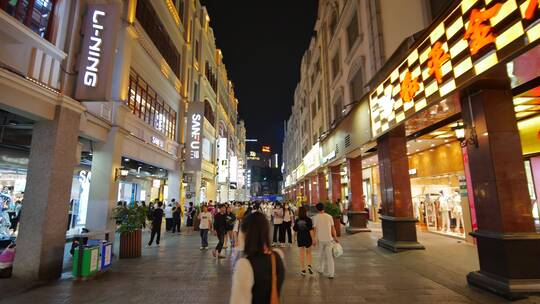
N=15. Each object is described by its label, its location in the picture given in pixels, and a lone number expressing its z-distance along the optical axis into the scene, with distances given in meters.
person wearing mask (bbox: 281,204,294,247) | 12.25
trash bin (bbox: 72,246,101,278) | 7.16
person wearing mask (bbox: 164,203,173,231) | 18.47
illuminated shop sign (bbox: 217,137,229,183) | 34.91
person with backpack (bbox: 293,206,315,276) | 7.89
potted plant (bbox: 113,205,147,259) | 9.86
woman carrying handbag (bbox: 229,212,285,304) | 2.16
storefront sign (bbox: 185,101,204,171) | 20.36
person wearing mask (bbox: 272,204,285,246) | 12.37
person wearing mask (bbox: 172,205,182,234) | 17.61
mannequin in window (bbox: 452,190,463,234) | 13.41
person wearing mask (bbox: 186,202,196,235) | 19.86
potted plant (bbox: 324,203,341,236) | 14.30
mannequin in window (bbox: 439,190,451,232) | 14.35
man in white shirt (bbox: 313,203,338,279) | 7.35
